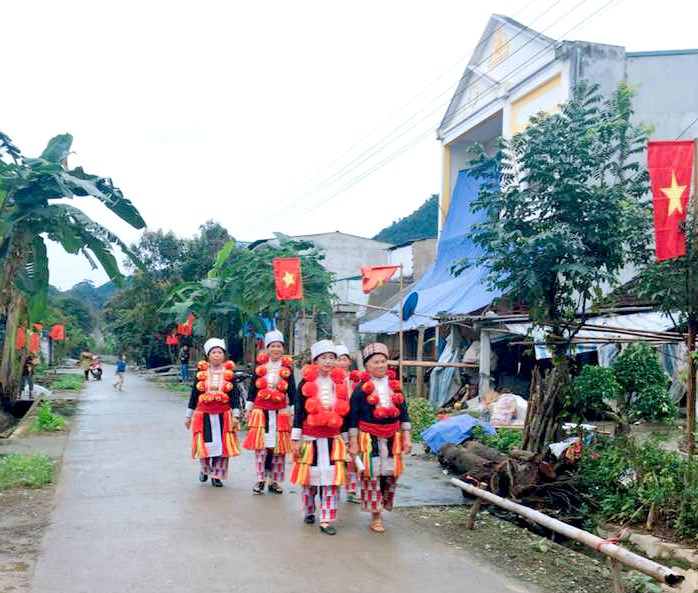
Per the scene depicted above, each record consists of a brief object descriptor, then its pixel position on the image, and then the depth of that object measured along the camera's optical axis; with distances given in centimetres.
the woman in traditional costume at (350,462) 752
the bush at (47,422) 1403
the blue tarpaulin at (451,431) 1053
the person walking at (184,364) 3294
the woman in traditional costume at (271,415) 832
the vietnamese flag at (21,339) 1776
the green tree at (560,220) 765
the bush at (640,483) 605
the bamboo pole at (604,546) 421
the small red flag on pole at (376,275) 1538
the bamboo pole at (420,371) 1800
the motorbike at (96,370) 3703
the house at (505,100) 1609
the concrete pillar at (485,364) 1640
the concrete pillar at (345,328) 2611
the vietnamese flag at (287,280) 1595
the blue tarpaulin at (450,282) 1698
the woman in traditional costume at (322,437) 672
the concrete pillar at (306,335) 1878
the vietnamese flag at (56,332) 3904
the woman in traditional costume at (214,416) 860
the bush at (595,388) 745
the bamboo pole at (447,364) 1572
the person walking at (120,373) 2869
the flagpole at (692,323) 650
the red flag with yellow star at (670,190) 652
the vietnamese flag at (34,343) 2446
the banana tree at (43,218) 1217
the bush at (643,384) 741
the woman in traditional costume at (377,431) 681
